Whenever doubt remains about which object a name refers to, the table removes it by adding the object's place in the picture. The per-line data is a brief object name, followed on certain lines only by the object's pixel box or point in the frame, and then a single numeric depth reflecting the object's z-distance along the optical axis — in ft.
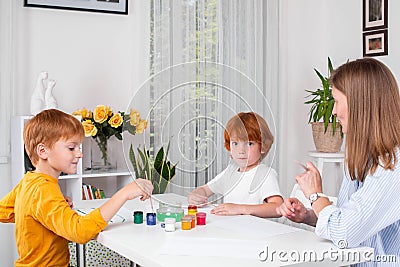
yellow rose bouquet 10.25
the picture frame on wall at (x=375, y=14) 12.41
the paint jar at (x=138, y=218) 6.27
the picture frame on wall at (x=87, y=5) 10.85
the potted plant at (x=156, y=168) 6.21
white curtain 6.38
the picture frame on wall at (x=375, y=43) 12.44
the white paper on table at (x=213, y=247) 5.00
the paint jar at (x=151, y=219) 6.14
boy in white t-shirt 6.35
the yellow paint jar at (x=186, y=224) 5.95
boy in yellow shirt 5.77
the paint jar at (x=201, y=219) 6.18
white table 4.85
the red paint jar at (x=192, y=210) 6.46
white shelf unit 10.03
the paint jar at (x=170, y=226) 5.86
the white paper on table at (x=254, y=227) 5.76
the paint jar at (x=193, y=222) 6.06
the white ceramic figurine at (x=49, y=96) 10.29
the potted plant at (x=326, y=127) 11.98
